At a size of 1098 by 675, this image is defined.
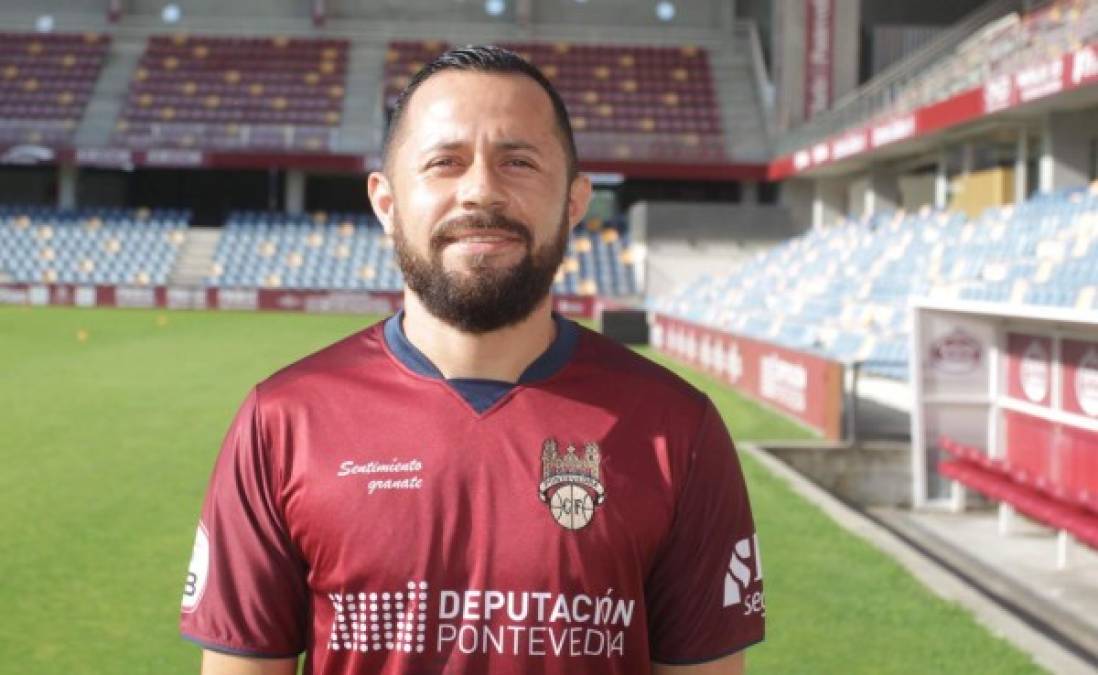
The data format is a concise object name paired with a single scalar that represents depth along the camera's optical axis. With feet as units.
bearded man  6.82
